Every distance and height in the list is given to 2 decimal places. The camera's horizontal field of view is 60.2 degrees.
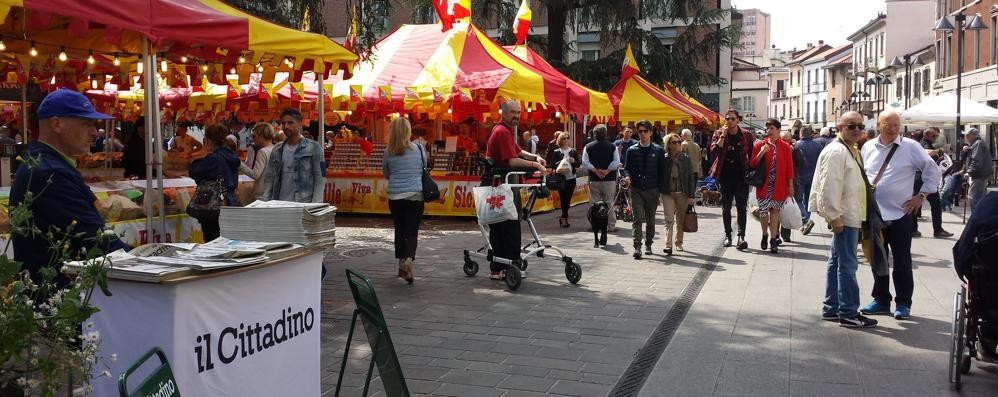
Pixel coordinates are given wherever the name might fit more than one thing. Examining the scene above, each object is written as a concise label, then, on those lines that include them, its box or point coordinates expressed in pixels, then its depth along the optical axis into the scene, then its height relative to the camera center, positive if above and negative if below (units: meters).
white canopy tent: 19.45 +1.07
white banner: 2.96 -0.63
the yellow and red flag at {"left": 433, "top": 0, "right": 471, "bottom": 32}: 17.26 +2.99
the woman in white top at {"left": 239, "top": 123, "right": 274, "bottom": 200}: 8.82 +0.05
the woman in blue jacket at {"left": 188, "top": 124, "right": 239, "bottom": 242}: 7.89 -0.08
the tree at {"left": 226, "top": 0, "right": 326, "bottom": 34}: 10.30 +1.93
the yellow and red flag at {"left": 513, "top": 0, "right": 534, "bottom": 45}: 20.03 +3.21
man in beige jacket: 6.58 -0.32
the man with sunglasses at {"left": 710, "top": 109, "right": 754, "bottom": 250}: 11.72 -0.05
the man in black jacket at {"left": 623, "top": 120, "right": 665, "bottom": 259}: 10.79 -0.19
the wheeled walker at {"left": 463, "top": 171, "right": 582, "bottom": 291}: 8.36 -1.00
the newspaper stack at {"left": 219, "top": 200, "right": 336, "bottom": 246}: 3.75 -0.28
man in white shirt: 6.93 -0.28
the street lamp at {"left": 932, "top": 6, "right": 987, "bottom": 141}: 23.56 +3.76
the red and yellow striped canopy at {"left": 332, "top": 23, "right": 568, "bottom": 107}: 14.84 +1.57
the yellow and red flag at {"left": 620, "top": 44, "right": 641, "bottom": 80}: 21.42 +2.28
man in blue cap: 3.51 -0.09
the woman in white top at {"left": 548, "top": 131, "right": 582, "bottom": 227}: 14.76 -0.02
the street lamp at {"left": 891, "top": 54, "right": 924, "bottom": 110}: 52.15 +4.77
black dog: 11.64 -0.79
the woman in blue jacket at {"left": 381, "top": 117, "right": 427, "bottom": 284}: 8.37 -0.26
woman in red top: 11.48 -0.22
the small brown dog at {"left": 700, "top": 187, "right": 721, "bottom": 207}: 19.80 -0.89
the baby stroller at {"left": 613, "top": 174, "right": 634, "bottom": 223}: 14.97 -0.84
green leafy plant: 2.14 -0.44
